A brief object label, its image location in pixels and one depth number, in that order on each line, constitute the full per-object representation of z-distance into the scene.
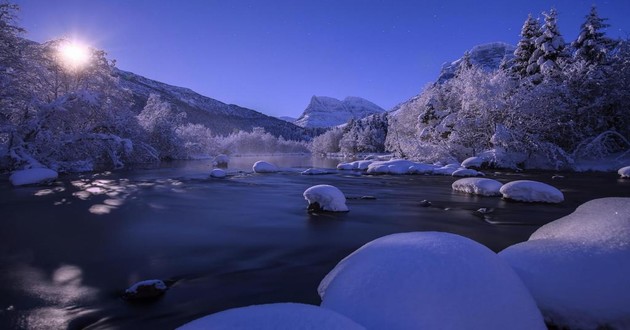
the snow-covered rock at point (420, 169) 21.22
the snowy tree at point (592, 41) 26.02
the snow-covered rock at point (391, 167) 21.50
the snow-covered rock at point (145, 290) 3.57
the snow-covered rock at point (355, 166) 26.02
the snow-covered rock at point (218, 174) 18.84
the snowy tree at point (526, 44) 30.14
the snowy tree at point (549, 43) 27.27
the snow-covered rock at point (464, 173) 19.00
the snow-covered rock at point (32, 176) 12.97
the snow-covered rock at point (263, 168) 22.94
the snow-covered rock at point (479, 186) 11.21
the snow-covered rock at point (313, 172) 22.03
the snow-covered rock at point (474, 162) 23.31
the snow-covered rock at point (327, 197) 8.41
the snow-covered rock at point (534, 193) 9.87
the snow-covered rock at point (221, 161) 31.73
